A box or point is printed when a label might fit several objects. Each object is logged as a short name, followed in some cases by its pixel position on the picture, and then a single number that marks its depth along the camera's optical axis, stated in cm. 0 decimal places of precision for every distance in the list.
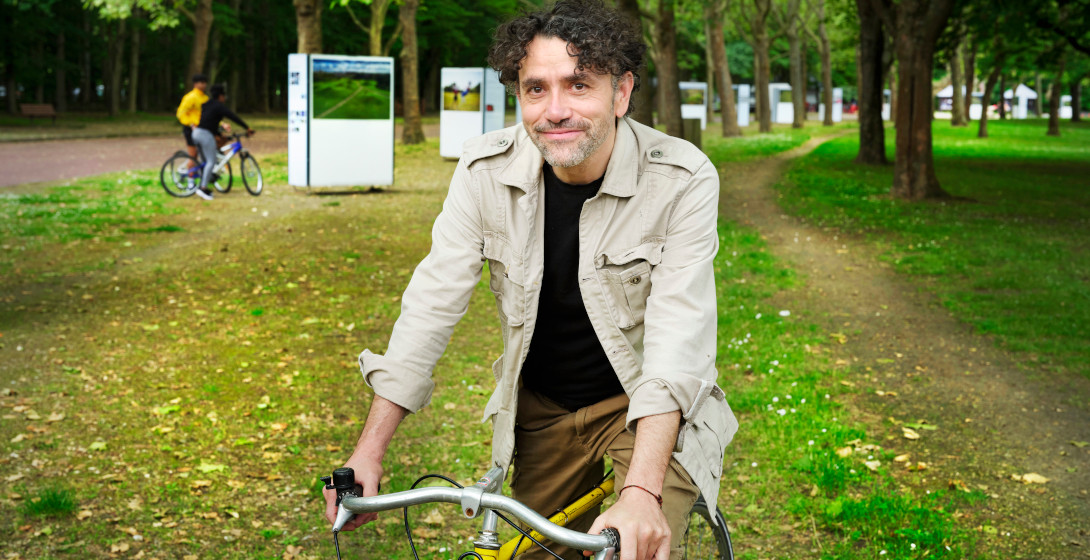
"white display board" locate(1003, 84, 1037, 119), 10512
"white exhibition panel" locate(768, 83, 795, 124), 6097
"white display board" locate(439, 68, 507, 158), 2491
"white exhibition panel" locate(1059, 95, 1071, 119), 10131
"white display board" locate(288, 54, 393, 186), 1761
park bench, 4009
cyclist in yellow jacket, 1784
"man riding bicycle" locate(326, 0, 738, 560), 245
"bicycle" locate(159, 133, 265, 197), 1752
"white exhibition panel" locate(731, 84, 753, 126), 5102
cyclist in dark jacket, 1728
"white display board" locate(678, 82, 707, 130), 4722
